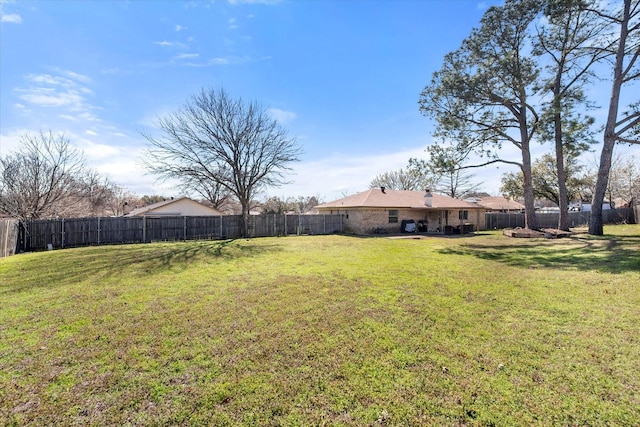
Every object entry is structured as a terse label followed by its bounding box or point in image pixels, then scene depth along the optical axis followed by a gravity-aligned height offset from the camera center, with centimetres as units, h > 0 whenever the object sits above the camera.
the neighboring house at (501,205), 3730 +159
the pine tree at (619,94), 1291 +602
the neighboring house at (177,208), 2606 +129
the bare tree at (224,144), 1841 +549
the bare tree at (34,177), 1526 +273
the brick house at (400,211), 2105 +50
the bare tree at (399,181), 4061 +571
